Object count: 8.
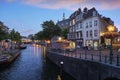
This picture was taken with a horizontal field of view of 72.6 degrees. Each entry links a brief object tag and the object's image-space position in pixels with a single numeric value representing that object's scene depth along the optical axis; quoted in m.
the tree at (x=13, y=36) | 41.07
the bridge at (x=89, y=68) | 6.30
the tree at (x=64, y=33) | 33.91
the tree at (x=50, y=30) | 29.65
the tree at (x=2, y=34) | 19.27
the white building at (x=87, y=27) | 21.33
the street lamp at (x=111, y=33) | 8.83
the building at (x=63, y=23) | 52.44
